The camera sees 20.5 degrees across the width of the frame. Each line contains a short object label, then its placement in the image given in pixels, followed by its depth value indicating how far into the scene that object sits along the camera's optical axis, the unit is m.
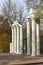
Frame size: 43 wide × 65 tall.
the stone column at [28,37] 11.41
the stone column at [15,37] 14.95
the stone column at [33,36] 10.34
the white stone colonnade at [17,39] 13.71
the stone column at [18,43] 14.03
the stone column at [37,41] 10.52
